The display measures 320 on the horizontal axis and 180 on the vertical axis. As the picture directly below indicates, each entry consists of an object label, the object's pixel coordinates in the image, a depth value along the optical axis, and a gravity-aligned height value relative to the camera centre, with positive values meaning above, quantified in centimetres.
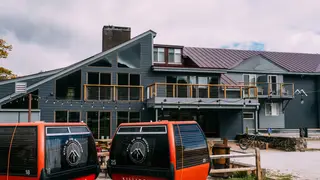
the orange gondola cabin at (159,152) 653 -94
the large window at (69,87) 2305 +138
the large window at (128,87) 2444 +146
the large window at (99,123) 2325 -117
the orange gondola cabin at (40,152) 579 -82
